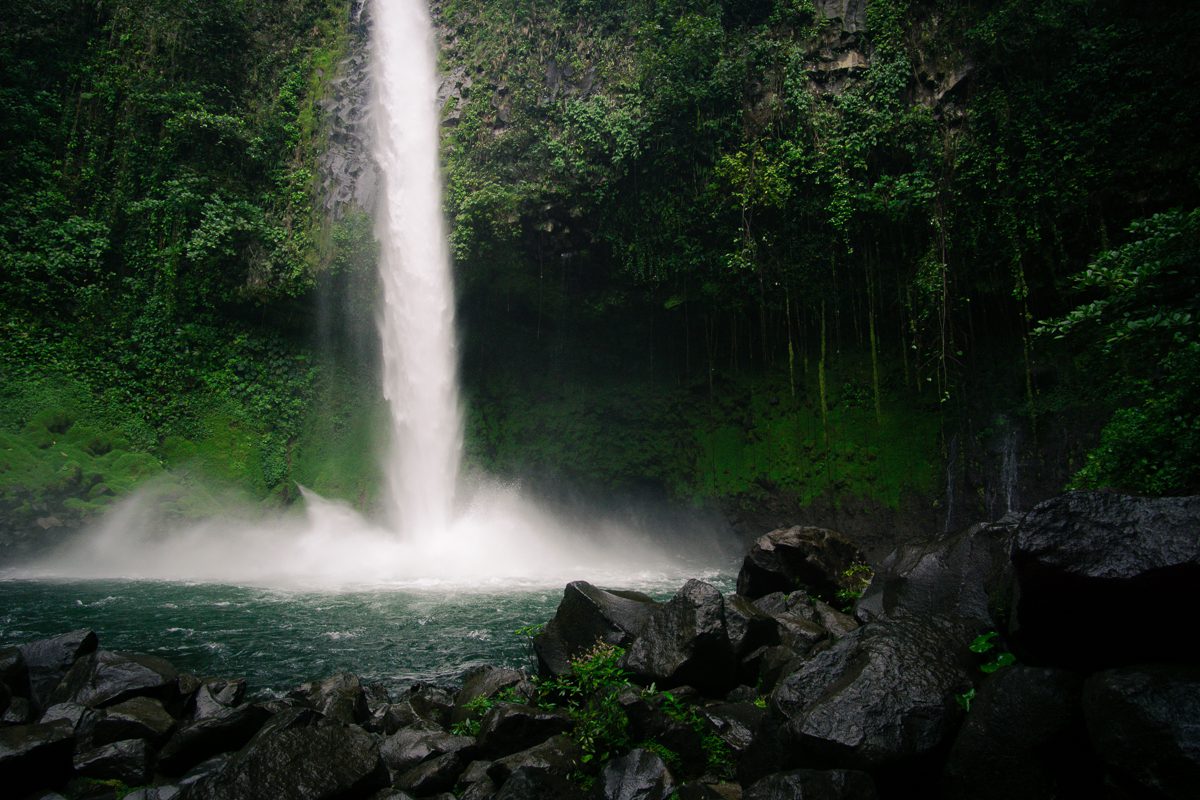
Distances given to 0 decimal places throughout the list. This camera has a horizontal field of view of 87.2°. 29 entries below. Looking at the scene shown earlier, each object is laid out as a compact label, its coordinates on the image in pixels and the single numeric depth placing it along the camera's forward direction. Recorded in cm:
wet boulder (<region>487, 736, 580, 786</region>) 372
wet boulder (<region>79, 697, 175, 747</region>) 440
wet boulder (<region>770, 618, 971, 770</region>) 301
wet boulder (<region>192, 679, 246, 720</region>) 502
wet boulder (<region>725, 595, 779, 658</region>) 530
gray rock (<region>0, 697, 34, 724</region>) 457
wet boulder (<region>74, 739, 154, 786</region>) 407
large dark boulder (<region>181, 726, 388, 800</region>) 335
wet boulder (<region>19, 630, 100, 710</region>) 525
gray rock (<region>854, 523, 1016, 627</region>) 461
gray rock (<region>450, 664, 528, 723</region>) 505
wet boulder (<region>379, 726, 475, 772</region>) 416
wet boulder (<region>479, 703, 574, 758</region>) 412
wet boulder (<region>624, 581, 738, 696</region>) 471
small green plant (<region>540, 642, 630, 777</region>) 391
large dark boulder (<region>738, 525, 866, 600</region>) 766
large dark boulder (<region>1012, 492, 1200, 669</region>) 266
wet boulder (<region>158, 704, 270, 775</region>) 425
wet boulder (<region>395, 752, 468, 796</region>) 382
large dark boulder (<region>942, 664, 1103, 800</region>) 276
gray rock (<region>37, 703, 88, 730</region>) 448
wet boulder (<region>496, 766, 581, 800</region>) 335
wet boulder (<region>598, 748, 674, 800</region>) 335
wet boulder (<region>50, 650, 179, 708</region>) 491
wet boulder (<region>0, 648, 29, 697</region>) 499
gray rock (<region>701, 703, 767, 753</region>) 389
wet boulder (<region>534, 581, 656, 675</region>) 546
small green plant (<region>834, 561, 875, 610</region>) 746
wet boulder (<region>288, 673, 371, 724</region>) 488
